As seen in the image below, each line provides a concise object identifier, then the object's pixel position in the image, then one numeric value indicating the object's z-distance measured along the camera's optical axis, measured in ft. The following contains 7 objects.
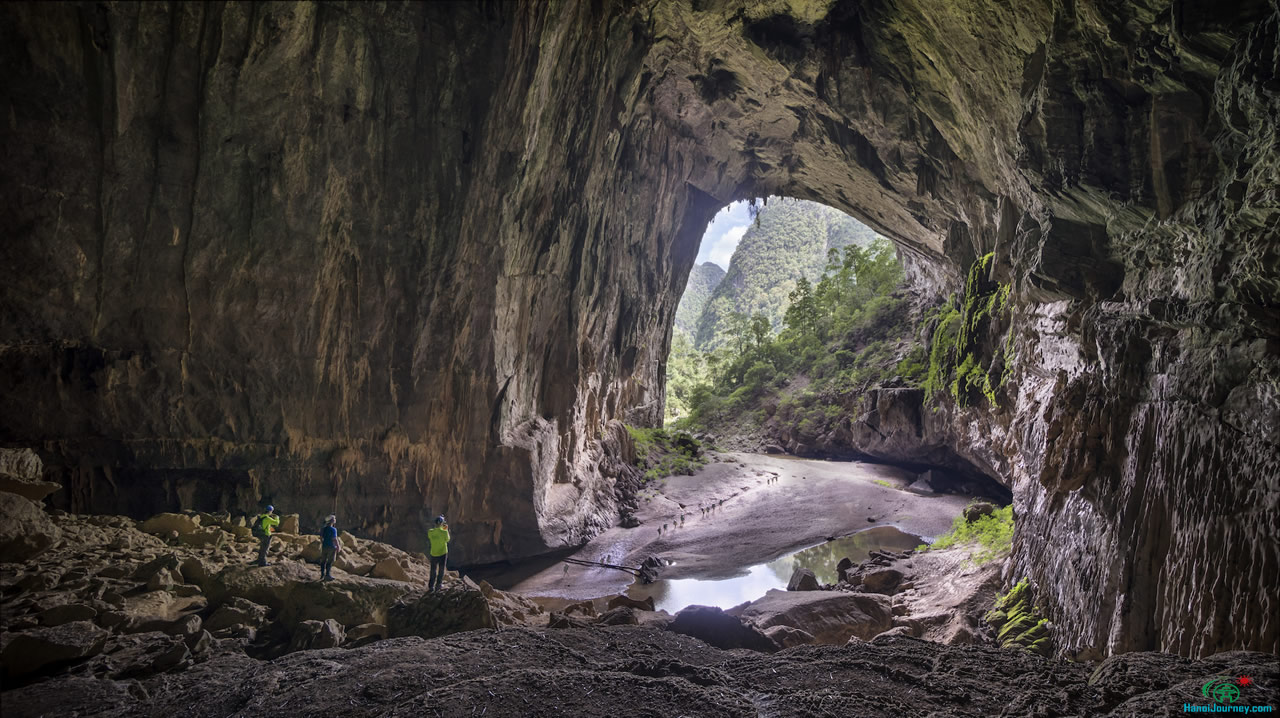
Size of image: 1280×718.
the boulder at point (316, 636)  23.97
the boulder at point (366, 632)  26.00
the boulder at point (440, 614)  26.89
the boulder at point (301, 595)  26.89
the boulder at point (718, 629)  29.86
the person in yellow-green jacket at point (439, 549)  34.24
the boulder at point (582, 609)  38.34
